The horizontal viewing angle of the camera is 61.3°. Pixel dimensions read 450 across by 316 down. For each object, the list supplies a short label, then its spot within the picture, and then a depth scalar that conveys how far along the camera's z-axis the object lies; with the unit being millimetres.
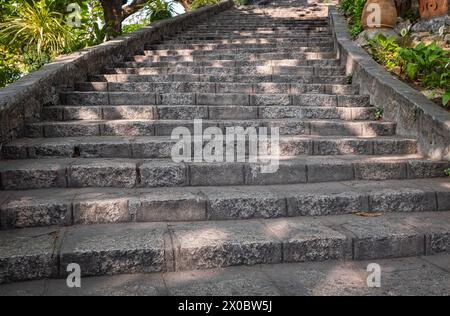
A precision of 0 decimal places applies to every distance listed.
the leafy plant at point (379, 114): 4816
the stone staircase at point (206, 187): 2482
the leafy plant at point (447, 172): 3613
